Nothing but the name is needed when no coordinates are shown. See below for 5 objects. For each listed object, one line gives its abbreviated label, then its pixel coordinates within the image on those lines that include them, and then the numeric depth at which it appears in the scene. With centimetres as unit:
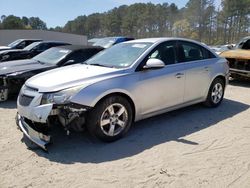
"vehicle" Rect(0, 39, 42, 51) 1770
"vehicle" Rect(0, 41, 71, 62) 1129
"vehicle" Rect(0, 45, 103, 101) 691
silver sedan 412
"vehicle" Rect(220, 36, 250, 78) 926
